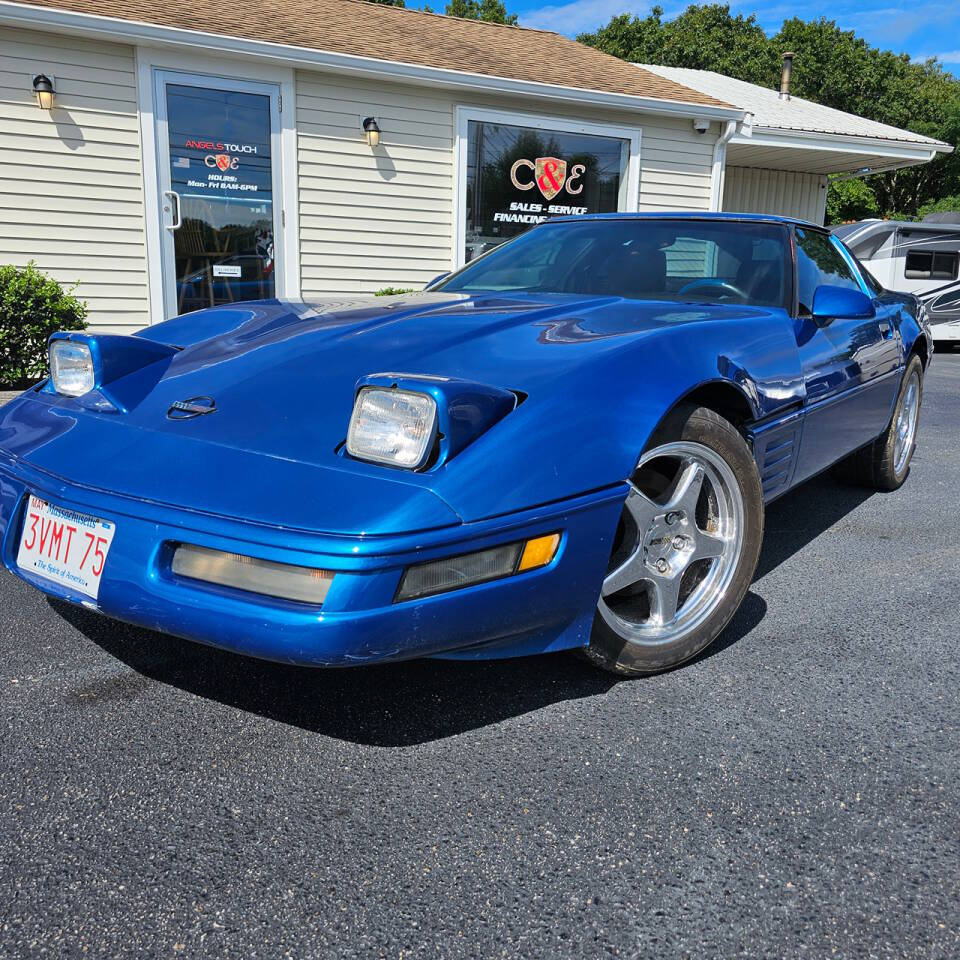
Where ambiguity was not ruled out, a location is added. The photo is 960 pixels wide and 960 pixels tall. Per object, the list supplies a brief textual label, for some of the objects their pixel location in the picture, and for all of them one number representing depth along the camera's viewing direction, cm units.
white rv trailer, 1208
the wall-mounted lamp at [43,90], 728
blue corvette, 167
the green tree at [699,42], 4281
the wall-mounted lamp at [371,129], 865
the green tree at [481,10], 4741
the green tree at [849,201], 2953
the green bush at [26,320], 643
